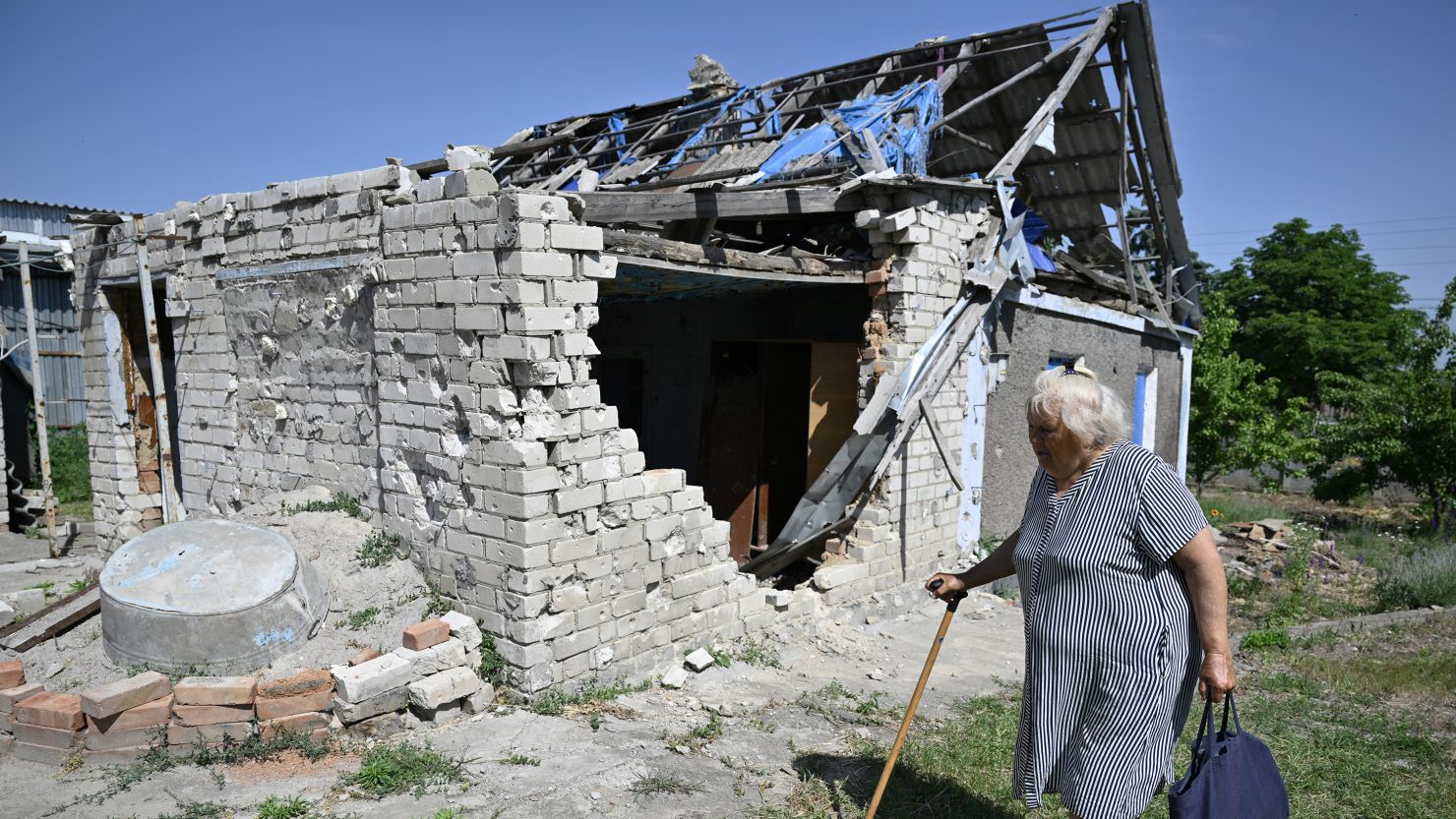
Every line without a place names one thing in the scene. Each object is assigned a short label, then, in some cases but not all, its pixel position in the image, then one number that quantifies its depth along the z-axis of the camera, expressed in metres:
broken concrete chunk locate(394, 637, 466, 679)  4.46
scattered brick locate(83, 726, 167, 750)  4.01
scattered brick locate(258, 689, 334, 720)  4.15
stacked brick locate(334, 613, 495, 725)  4.24
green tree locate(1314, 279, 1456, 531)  12.12
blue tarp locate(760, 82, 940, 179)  7.32
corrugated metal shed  13.04
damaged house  4.79
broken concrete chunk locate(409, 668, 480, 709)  4.38
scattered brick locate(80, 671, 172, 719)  3.95
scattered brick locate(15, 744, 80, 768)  4.02
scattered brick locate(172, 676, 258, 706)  4.10
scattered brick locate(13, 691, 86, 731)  4.02
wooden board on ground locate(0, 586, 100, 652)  5.05
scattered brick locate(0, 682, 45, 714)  4.26
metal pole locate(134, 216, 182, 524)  6.84
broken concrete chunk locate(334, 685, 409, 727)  4.22
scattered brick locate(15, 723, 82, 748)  4.03
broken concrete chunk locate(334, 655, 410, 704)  4.21
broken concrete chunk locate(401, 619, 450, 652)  4.53
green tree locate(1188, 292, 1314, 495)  14.37
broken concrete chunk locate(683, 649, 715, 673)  5.38
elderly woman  2.66
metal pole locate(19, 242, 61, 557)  7.92
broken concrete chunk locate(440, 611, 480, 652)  4.74
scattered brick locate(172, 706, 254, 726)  4.08
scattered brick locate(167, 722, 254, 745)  4.07
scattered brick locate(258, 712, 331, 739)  4.14
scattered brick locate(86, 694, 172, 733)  4.00
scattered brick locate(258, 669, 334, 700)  4.18
